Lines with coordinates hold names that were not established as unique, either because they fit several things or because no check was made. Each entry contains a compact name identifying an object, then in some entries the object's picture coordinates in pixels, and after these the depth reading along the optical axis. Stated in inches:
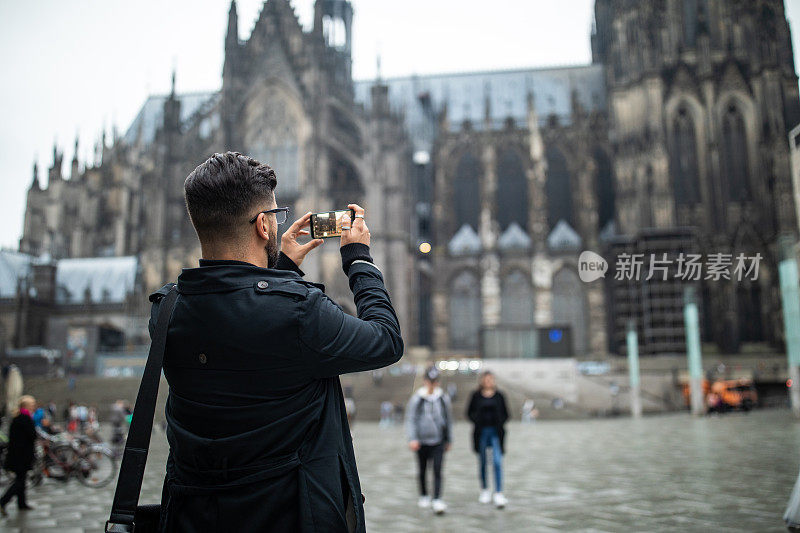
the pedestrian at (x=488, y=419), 297.7
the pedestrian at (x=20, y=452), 282.5
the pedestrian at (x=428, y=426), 289.3
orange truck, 1070.4
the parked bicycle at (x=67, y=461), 366.6
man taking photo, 62.9
